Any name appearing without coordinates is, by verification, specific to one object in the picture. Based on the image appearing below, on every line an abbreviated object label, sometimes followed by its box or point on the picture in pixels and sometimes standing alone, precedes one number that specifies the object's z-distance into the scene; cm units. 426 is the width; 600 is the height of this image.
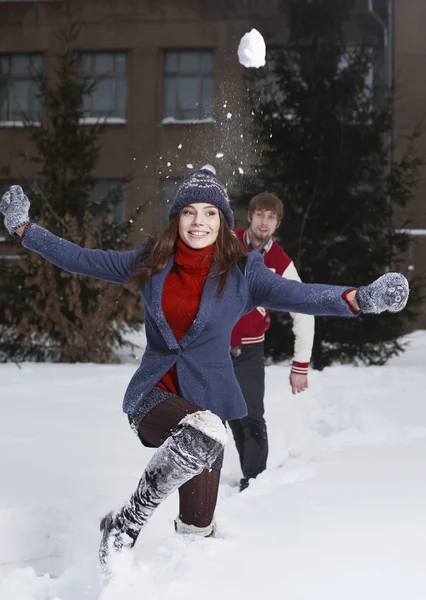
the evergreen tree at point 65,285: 941
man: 440
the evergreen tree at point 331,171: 983
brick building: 1748
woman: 286
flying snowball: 718
